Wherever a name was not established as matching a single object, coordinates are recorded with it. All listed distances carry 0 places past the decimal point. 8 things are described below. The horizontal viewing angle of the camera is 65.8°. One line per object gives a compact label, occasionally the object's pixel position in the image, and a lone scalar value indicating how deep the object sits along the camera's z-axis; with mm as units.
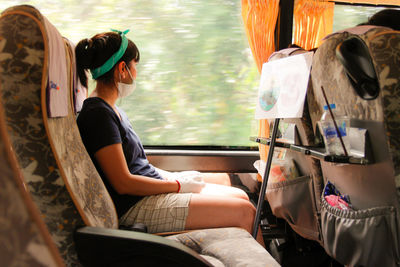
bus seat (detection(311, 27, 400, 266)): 1005
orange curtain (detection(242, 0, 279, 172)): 2414
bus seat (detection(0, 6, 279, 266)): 798
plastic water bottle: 1150
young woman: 1375
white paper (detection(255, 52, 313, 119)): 1382
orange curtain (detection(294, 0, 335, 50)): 2541
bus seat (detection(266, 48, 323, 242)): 1559
